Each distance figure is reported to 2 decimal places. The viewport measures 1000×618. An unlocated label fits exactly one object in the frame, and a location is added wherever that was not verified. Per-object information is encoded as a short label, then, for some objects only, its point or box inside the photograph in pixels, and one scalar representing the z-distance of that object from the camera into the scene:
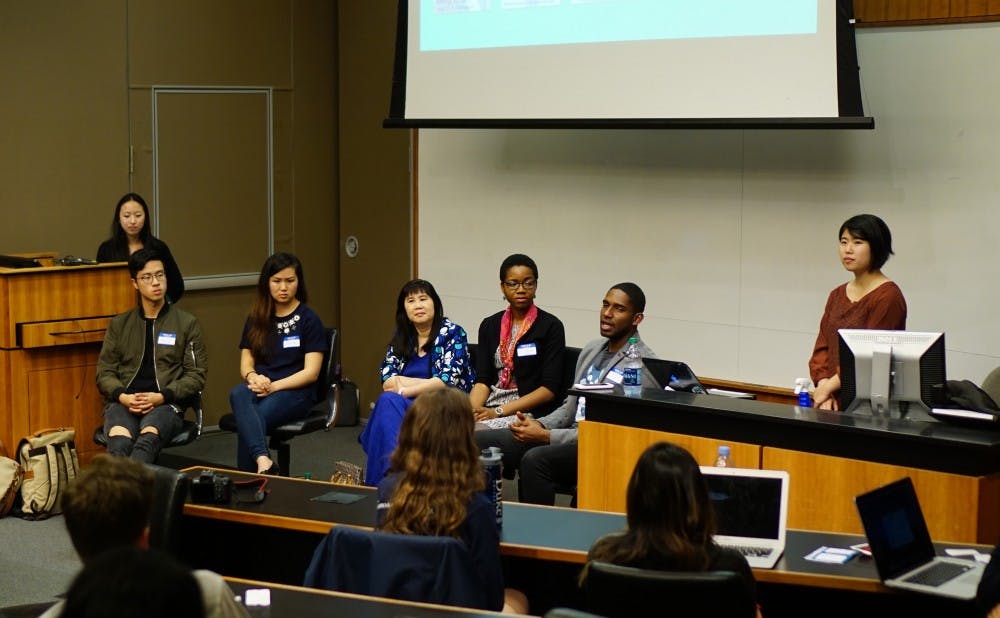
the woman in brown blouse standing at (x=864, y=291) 5.12
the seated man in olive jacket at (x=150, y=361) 6.06
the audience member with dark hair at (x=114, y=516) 2.39
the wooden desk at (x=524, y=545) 3.48
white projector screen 5.82
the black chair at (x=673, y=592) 2.78
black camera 4.28
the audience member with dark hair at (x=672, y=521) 2.91
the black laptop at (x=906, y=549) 3.33
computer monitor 4.44
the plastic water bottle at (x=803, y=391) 5.07
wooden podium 6.19
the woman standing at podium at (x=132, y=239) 6.65
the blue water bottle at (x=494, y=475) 3.69
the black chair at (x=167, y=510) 3.83
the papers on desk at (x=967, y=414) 4.20
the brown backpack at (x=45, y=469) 6.04
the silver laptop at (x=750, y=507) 3.58
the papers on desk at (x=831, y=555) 3.54
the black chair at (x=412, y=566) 3.21
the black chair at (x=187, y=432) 6.08
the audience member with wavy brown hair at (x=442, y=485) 3.33
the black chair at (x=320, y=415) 6.11
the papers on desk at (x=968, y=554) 3.54
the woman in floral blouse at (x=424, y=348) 5.81
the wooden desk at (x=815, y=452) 4.09
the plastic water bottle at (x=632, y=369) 5.19
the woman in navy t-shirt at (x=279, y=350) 6.11
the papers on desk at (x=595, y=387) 5.07
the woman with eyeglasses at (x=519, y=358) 5.73
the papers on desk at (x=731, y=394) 5.17
